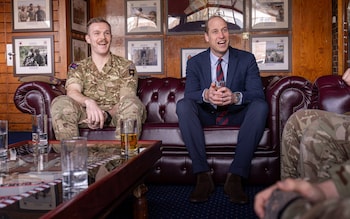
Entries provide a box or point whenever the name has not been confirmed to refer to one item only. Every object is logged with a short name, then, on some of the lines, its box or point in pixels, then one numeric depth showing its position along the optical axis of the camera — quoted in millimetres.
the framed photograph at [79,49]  6883
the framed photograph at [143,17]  7211
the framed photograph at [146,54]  7223
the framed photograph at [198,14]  7039
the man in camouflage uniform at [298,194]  679
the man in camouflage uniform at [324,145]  1474
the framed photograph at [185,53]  7147
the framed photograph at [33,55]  6826
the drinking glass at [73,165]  1479
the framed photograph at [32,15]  6781
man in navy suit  2787
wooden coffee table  1231
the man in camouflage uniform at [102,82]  3152
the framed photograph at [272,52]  7012
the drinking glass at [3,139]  2039
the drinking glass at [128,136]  2154
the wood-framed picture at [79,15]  6836
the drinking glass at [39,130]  2435
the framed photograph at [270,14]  7000
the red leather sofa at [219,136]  3055
